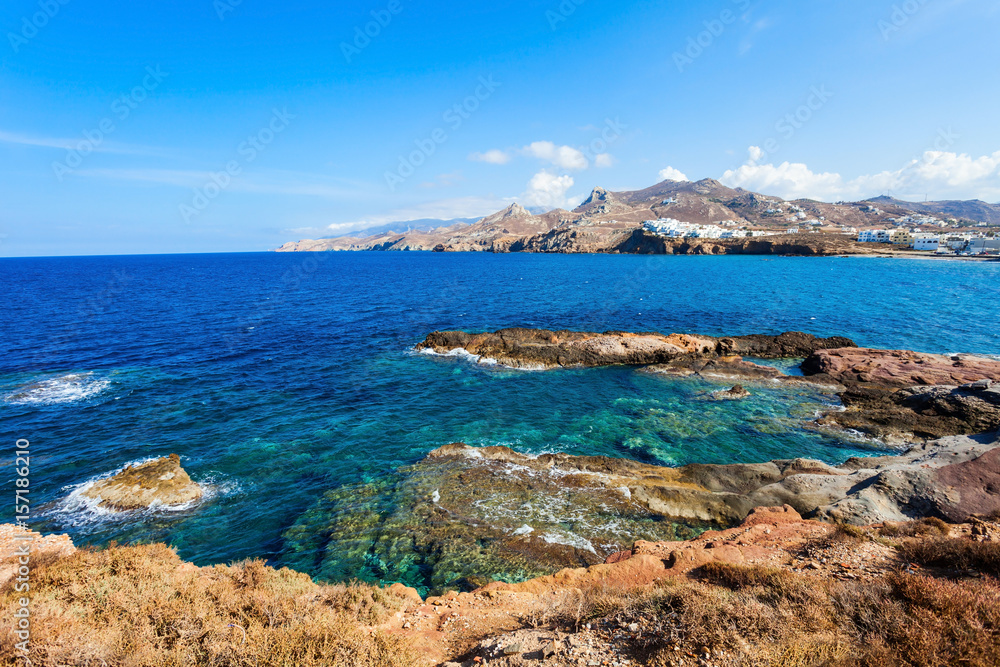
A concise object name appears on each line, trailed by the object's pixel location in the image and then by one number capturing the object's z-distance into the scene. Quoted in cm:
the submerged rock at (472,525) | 1352
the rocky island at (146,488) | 1678
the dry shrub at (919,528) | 1133
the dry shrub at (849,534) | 1104
